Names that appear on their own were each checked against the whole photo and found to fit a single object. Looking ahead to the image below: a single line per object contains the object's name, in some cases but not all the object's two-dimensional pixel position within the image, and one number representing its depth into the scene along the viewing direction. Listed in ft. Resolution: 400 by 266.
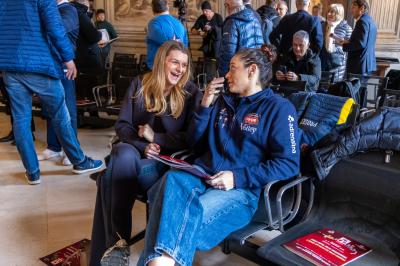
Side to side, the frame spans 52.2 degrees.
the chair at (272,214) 5.44
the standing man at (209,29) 21.94
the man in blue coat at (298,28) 14.44
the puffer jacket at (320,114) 6.52
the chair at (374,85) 11.55
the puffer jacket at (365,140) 5.47
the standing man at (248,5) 12.91
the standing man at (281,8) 18.87
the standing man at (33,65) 9.68
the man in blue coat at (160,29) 11.63
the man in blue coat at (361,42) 14.55
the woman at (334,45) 15.06
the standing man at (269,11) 16.98
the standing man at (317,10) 20.00
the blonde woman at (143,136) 6.26
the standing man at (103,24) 27.61
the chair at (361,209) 5.12
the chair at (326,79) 12.30
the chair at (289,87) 10.26
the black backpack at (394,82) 16.06
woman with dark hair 5.02
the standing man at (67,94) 11.28
